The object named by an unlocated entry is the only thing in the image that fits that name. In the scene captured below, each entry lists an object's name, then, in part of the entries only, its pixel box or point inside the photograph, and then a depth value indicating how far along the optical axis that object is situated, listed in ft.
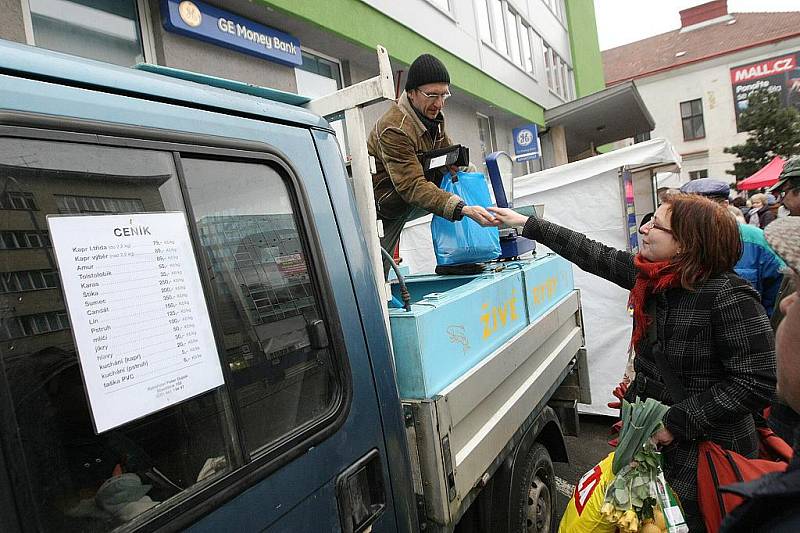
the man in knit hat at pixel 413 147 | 7.66
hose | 5.66
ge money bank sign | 14.99
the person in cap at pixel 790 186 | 10.80
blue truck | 2.80
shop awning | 44.70
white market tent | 16.29
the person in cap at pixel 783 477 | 2.48
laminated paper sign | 2.86
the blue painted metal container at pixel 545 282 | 8.87
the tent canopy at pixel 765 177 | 39.34
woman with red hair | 6.06
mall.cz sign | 89.35
